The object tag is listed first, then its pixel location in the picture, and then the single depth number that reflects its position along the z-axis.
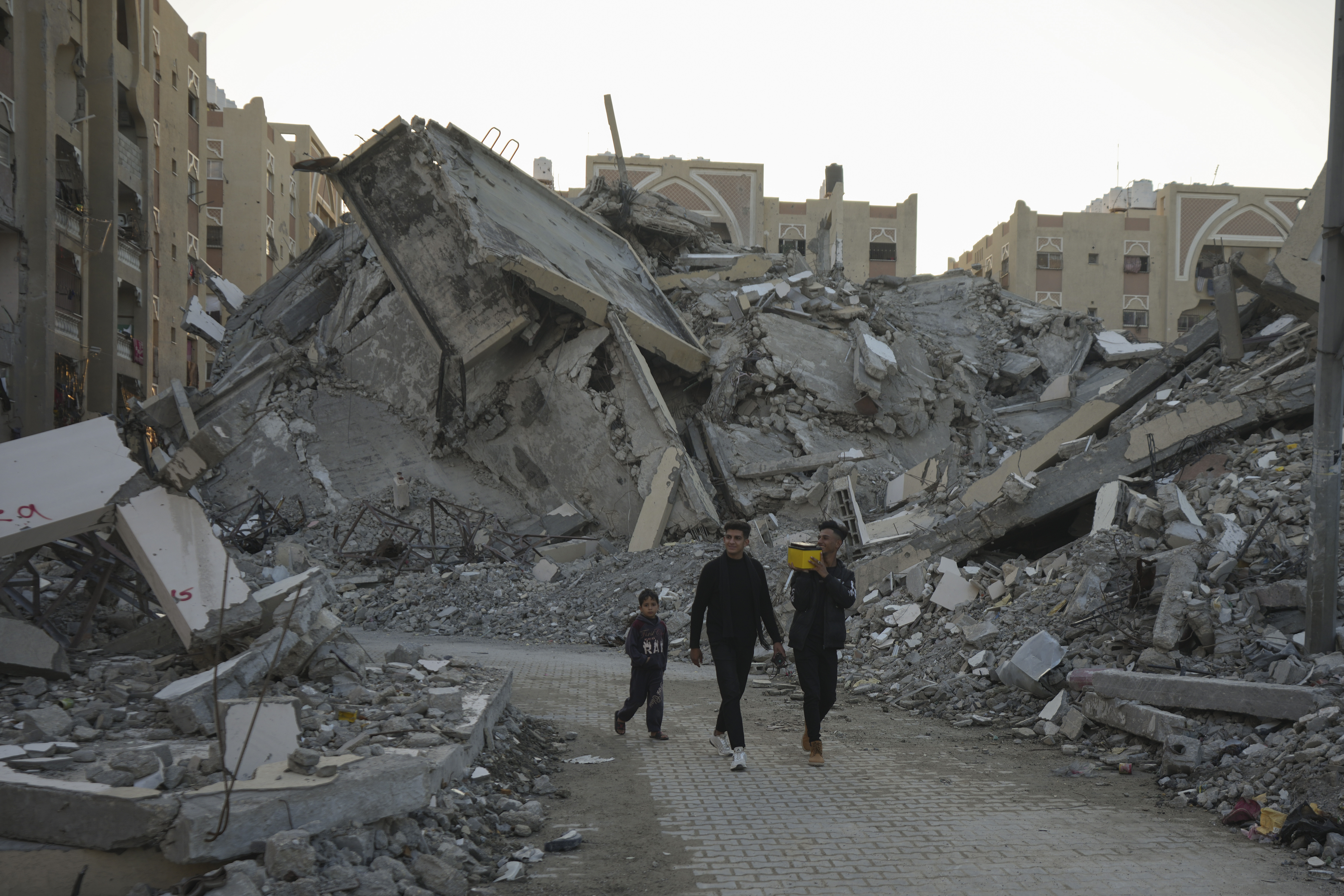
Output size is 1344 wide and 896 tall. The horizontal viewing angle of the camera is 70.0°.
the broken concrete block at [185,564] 5.25
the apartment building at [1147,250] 41.84
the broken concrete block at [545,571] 13.62
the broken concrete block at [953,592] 8.72
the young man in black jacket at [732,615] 5.42
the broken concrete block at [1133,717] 5.29
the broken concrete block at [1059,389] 19.84
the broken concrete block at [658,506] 14.33
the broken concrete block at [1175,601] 6.12
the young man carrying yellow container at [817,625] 5.45
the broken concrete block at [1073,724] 5.91
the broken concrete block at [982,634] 7.60
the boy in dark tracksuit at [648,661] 6.05
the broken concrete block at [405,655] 6.20
